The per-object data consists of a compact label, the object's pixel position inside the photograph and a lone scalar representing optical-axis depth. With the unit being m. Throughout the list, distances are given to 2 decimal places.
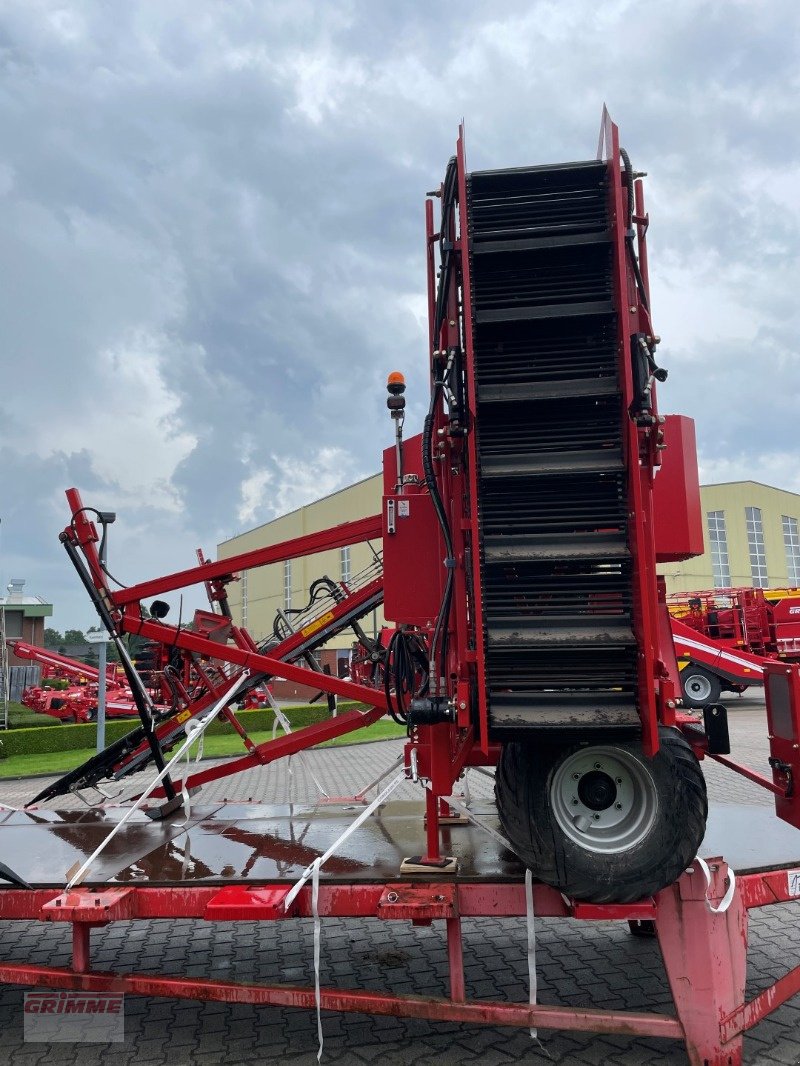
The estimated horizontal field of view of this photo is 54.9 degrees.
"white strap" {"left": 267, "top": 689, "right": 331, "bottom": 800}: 5.51
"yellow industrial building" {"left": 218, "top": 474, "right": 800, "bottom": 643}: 39.69
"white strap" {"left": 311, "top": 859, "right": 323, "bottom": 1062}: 3.30
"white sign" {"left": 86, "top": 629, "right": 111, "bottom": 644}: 9.84
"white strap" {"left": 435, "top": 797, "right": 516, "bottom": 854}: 3.74
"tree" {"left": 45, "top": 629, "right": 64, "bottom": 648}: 82.81
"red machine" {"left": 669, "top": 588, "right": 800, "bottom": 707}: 17.52
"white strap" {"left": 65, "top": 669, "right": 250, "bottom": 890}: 3.68
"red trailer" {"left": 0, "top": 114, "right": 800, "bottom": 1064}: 3.18
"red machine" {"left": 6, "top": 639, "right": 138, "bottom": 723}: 22.03
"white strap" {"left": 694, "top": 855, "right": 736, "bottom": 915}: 3.21
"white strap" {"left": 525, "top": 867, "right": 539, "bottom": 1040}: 3.21
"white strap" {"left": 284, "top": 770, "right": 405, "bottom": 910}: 3.36
